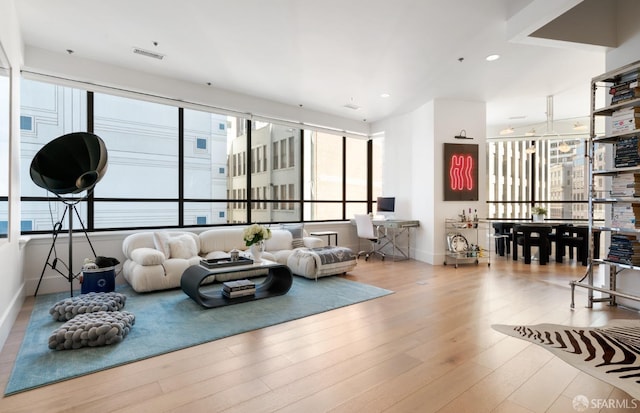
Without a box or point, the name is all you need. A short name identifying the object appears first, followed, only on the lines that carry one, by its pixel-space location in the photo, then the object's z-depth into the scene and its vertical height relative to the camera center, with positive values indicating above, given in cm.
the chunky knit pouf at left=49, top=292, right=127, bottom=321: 316 -103
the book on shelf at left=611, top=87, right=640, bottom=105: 319 +112
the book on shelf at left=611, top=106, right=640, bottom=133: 318 +86
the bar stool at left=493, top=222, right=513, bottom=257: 712 -75
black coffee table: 359 -100
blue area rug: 229 -116
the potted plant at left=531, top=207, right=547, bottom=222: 660 -20
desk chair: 660 -50
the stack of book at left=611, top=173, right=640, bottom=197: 323 +20
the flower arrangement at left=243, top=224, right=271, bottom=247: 413 -40
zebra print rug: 214 -113
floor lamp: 366 +45
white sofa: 412 -71
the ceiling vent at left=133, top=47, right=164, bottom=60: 427 +203
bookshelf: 322 +33
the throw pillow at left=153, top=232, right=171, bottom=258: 451 -56
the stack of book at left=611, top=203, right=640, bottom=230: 325 -11
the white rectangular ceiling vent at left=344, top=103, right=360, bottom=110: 656 +203
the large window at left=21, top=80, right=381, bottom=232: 452 +69
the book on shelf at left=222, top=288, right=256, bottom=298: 380 -107
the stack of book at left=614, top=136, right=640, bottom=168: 324 +54
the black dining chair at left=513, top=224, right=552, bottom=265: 627 -68
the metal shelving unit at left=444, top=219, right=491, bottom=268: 606 -75
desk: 639 -58
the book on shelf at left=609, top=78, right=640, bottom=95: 320 +122
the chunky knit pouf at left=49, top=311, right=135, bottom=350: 255 -105
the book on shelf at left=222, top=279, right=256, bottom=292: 382 -99
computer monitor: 703 -4
